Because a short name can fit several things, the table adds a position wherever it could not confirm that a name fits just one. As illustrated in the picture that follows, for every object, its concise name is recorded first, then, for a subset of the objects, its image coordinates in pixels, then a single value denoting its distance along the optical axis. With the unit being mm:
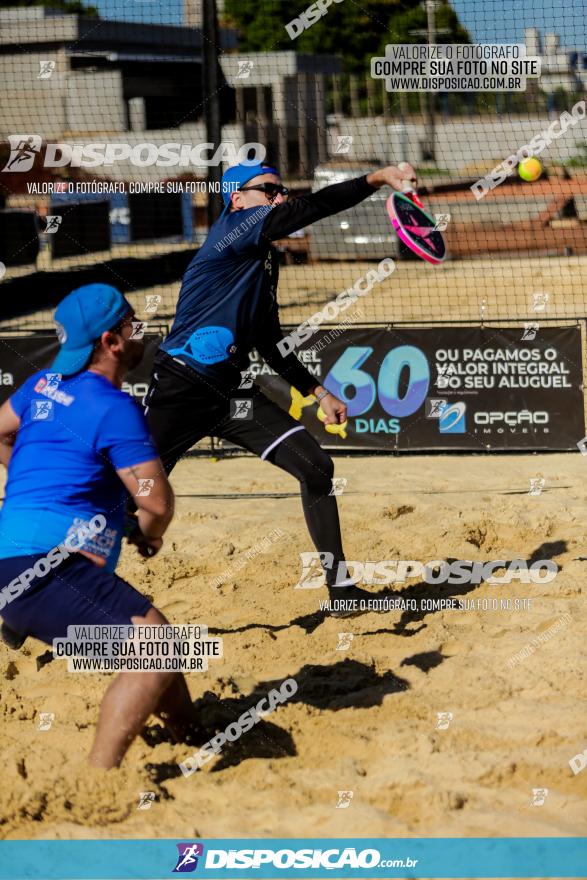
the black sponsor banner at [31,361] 19656
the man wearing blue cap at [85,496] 6922
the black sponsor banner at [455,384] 19156
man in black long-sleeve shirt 10469
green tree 74625
